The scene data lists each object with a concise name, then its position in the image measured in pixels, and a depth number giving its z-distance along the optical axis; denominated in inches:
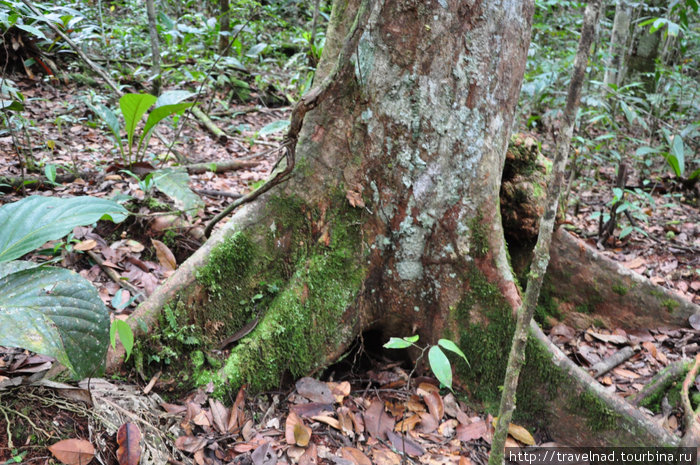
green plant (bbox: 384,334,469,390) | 65.9
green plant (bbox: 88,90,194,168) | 120.1
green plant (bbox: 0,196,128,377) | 61.1
